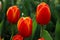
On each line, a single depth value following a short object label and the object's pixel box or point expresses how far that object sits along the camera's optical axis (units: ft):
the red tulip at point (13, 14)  2.96
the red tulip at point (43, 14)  2.74
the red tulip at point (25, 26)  2.72
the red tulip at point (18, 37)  2.64
